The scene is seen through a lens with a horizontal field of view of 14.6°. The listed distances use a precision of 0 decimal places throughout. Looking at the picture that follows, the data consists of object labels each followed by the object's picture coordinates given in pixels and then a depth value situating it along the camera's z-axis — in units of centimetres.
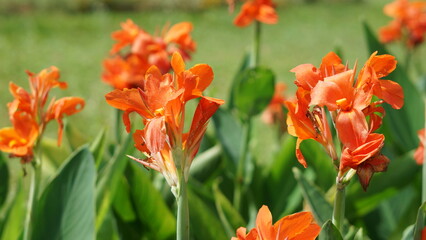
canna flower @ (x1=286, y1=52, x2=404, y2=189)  163
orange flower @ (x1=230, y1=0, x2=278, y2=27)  250
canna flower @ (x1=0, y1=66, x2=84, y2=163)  193
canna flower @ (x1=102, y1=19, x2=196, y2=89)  244
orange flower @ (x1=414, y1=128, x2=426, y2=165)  202
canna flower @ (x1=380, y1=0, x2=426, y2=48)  373
